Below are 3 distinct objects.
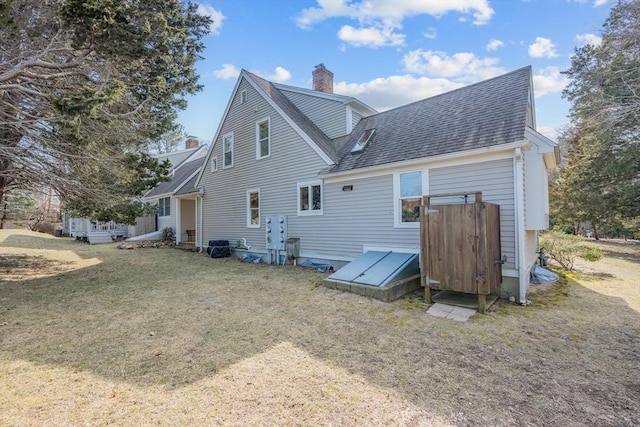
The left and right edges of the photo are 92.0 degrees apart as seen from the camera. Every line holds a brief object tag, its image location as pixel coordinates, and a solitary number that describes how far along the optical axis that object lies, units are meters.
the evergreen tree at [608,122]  10.74
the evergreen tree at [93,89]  5.77
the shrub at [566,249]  9.45
